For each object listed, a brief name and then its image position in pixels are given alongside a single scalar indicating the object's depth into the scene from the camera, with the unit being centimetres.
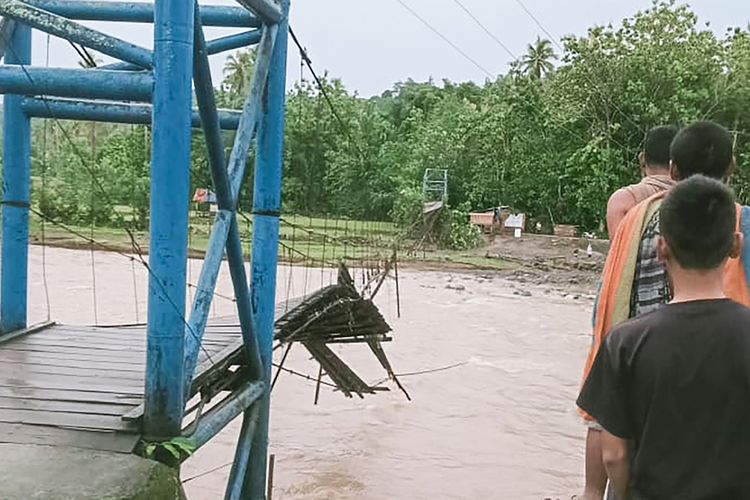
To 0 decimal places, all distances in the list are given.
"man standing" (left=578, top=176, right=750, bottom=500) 167
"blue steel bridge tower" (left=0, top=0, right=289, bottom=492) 239
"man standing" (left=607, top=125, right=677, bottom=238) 268
